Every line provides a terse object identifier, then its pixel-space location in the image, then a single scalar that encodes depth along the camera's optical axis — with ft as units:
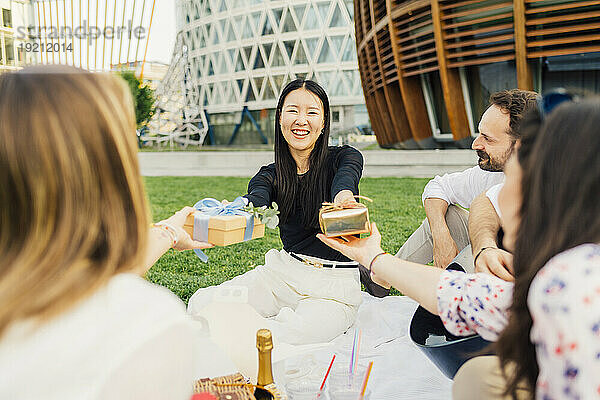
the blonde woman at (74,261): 2.98
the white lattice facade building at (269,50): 108.88
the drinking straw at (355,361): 6.76
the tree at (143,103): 99.86
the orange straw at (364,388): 6.28
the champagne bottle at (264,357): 6.06
